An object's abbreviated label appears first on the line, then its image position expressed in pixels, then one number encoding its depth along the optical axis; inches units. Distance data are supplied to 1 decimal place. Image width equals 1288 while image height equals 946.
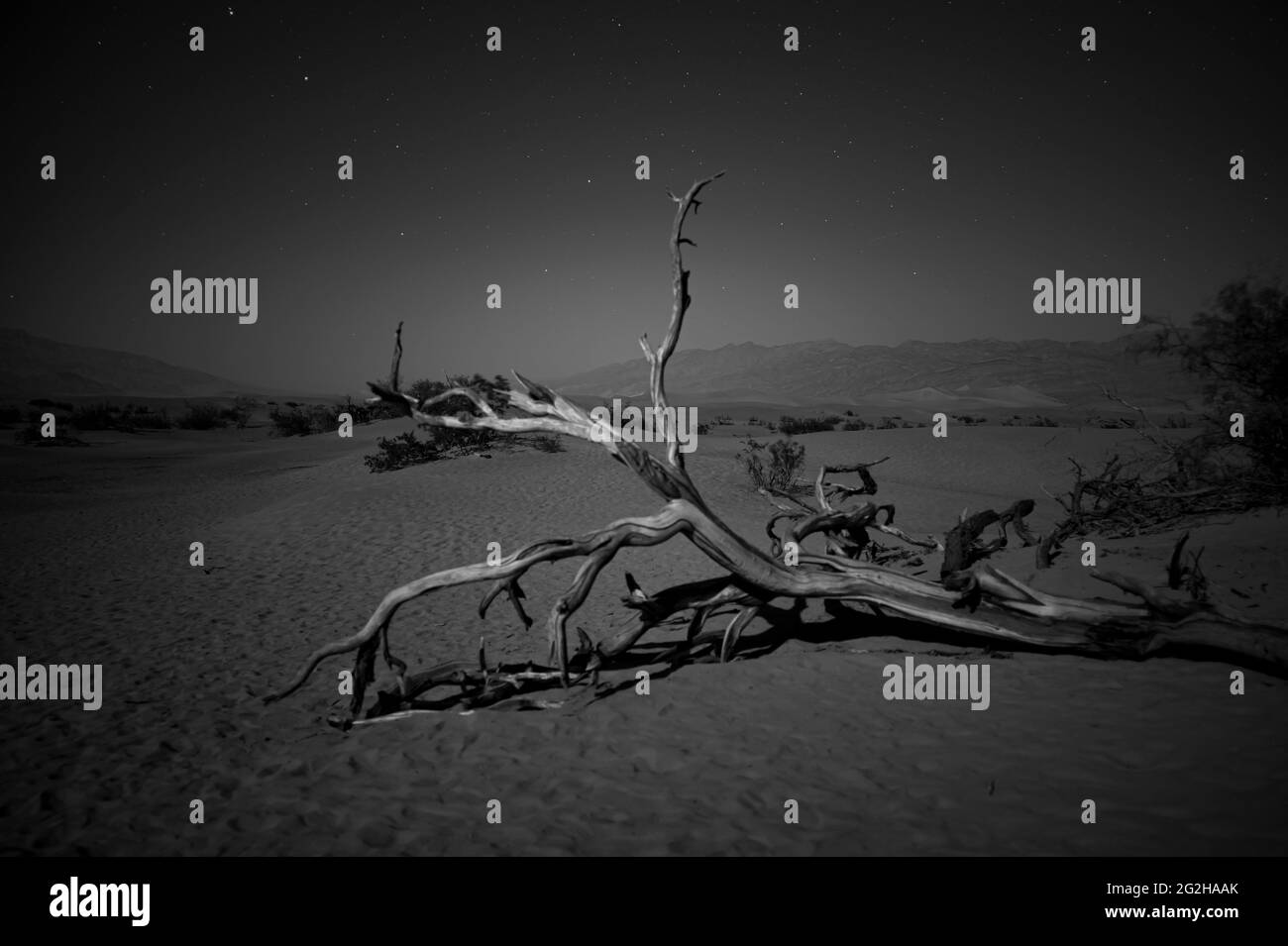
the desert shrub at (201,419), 1364.4
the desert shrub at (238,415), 1497.3
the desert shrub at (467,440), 779.4
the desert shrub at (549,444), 766.5
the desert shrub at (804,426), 1273.4
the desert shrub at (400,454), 694.5
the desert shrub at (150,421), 1276.2
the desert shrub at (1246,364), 368.8
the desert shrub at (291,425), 1284.4
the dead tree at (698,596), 182.1
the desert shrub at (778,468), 638.5
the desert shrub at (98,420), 1193.4
